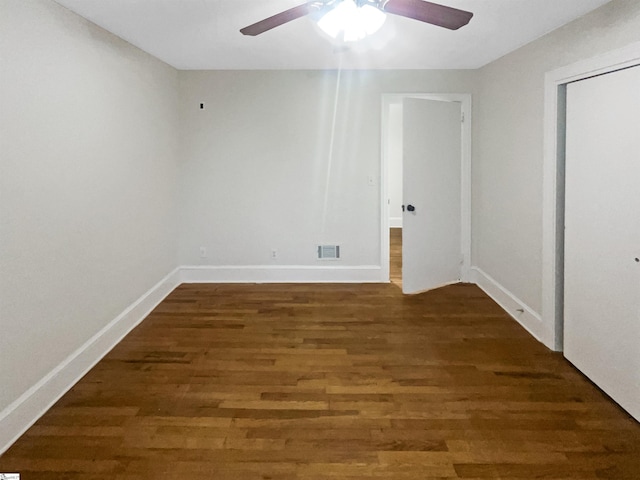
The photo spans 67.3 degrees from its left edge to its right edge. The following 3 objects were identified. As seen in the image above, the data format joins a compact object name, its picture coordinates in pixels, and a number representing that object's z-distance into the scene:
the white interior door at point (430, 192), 5.05
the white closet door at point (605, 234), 2.62
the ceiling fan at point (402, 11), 2.26
